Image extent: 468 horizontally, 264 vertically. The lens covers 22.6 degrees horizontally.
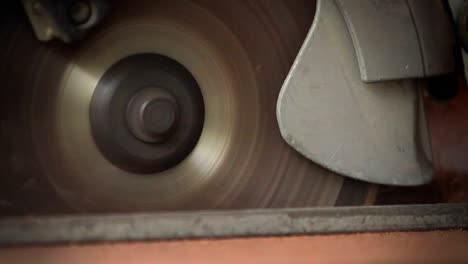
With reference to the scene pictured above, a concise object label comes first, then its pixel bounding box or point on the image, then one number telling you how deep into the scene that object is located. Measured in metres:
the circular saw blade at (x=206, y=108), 0.88
